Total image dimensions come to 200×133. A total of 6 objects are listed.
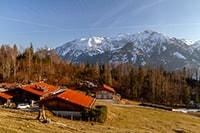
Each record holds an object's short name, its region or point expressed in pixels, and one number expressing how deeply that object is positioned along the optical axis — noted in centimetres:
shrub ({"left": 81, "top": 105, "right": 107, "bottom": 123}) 3202
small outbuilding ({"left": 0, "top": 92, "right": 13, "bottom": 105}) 4098
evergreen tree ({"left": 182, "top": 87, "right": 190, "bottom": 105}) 7293
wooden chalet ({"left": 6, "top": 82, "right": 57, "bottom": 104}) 4339
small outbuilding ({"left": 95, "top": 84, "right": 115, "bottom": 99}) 6312
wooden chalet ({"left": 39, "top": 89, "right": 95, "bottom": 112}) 3417
